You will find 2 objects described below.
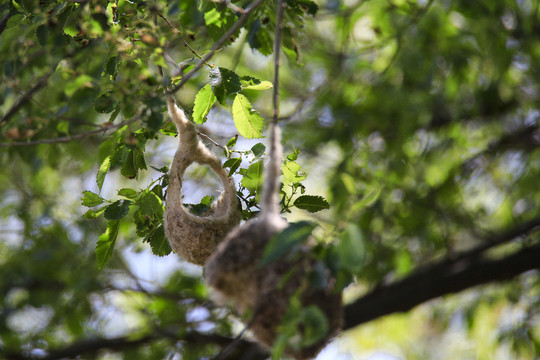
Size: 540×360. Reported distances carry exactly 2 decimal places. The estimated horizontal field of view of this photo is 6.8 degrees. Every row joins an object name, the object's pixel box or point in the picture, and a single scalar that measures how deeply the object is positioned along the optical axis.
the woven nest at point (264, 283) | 4.78
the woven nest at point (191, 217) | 5.00
